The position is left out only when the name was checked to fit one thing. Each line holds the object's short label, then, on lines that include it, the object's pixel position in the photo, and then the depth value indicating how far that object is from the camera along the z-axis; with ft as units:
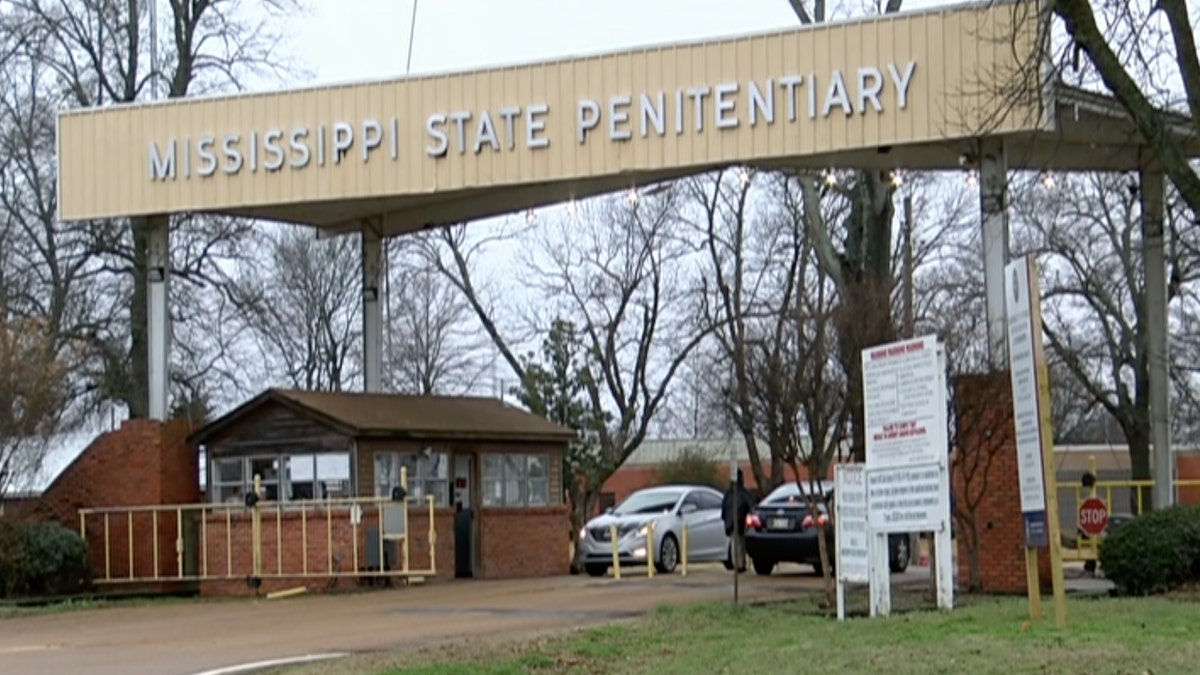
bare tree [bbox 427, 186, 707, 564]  158.92
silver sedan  104.01
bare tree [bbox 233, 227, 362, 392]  193.47
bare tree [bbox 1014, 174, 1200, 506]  145.18
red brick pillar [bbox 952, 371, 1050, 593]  73.97
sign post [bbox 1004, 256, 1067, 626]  49.37
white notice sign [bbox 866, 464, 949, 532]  57.93
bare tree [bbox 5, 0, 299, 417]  135.74
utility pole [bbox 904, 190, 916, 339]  83.33
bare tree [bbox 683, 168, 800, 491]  152.76
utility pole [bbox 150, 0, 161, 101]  135.33
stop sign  85.40
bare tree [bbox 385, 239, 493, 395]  207.00
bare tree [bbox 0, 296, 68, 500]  89.30
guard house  93.91
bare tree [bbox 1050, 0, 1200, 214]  63.67
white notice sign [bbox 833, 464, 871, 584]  61.11
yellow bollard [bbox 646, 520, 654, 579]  97.99
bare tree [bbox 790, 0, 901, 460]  108.27
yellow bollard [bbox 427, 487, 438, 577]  92.27
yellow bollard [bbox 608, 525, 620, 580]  96.32
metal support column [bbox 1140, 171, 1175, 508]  88.89
